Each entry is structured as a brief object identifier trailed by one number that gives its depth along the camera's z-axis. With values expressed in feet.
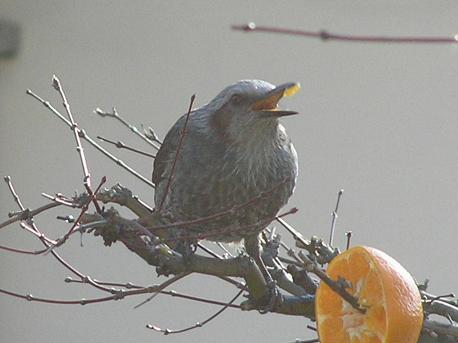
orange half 11.81
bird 18.43
